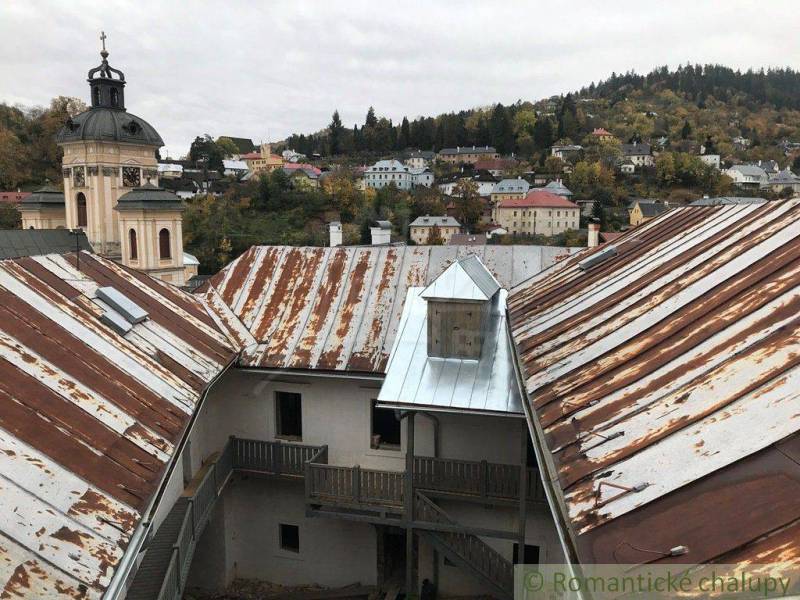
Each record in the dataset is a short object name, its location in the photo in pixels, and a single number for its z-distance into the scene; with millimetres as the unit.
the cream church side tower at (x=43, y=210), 37062
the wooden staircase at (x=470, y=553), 11055
